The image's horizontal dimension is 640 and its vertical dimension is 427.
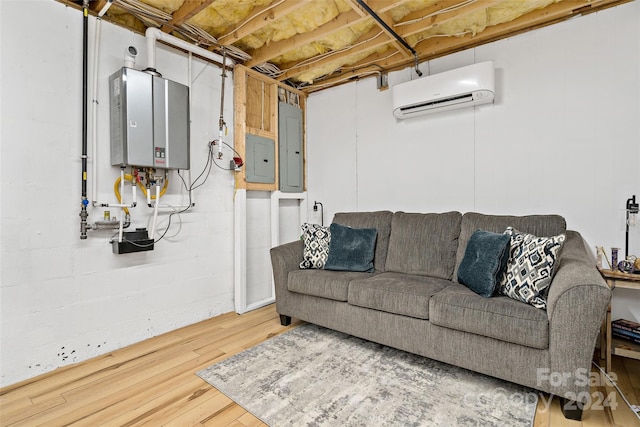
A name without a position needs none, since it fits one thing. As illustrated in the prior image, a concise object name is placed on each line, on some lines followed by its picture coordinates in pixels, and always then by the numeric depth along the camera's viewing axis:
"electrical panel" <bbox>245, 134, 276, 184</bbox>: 3.34
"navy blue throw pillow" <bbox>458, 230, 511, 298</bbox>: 2.00
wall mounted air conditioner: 2.62
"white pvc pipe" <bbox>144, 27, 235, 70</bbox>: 2.53
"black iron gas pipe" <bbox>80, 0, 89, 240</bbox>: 2.22
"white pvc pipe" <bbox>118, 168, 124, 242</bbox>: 2.36
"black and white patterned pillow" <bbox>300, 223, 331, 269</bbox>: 2.85
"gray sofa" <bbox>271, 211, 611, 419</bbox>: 1.59
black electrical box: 2.38
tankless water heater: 2.27
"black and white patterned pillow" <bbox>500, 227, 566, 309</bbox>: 1.84
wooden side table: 1.91
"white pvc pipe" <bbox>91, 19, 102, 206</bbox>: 2.30
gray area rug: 1.63
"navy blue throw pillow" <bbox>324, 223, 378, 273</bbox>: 2.75
